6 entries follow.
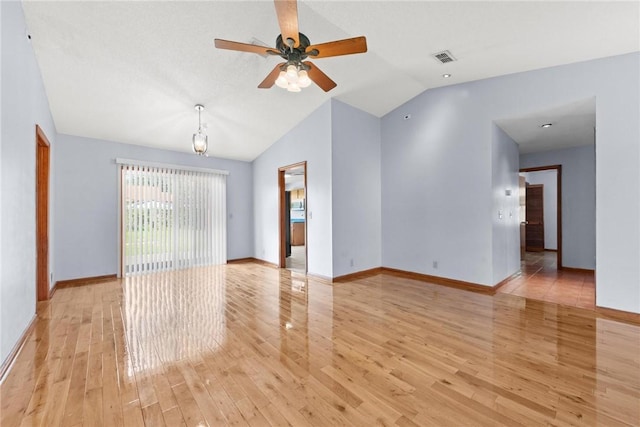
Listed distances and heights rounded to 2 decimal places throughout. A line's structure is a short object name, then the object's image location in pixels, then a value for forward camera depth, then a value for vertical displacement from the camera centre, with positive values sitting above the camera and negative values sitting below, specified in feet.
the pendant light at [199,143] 12.63 +3.31
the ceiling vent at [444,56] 11.27 +6.65
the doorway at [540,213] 26.27 -0.43
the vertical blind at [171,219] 17.11 -0.40
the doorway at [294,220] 19.28 -0.84
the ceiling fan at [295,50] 7.18 +4.62
